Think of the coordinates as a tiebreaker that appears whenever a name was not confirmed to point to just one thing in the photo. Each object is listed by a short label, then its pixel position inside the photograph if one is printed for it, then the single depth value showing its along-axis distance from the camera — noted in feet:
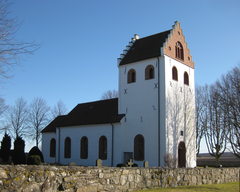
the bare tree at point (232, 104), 79.20
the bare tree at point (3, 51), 26.84
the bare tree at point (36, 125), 147.54
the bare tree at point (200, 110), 111.14
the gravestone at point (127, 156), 78.74
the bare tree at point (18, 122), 147.23
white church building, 76.13
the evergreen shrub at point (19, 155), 89.30
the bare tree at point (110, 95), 174.91
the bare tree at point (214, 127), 96.73
